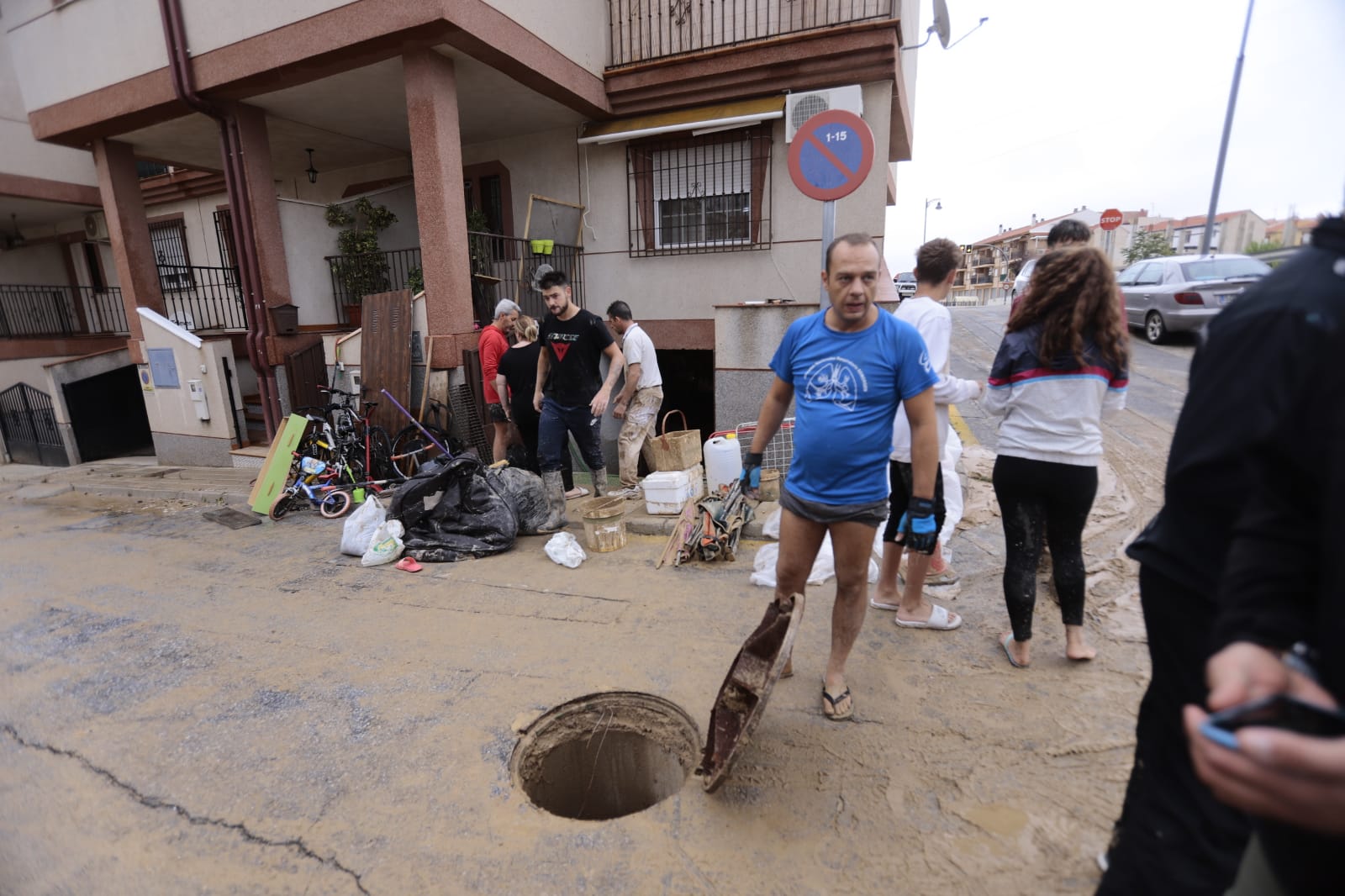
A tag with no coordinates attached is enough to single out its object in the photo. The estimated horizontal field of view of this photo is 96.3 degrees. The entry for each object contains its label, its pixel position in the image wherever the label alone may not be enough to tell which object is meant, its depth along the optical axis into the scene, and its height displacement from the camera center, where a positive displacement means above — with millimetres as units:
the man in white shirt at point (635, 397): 6043 -951
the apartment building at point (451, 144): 6871 +2248
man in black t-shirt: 5504 -698
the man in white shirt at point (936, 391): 3295 -518
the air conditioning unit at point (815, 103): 7129 +2273
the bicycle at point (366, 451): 7293 -1671
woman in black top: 6062 -740
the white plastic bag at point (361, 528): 5250 -1877
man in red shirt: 6562 -436
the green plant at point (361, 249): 9500 +932
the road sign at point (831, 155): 3805 +881
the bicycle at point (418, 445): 7367 -1647
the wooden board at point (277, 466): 6742 -1707
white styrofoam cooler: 5508 -1706
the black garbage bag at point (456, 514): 5168 -1774
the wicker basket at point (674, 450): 5812 -1418
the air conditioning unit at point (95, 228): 13648 +1966
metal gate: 11992 -2178
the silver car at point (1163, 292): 9062 -74
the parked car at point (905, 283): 26250 +533
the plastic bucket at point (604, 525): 5004 -1819
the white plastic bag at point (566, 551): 4812 -1950
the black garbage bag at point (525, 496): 5508 -1708
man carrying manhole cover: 2498 -545
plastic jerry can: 5652 -1476
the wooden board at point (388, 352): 7520 -545
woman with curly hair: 2686 -500
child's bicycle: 6688 -2020
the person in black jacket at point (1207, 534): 946 -465
